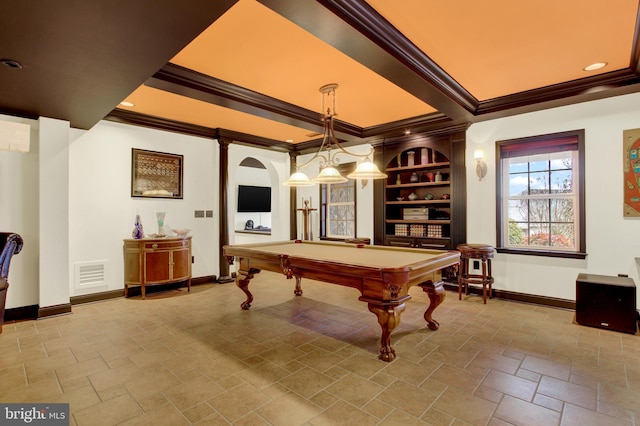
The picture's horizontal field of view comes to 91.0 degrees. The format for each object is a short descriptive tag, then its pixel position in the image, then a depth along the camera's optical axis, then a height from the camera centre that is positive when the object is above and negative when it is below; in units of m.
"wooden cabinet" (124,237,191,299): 4.55 -0.69
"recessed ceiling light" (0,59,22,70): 2.41 +1.19
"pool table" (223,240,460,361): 2.61 -0.51
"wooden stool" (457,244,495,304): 4.24 -0.78
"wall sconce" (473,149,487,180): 4.60 +0.70
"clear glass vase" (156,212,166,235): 4.90 -0.09
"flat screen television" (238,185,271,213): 9.12 +0.45
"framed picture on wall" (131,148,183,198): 4.80 +0.64
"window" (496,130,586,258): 4.05 +0.24
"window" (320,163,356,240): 6.51 +0.10
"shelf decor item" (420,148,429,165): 5.42 +0.99
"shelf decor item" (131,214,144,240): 4.65 -0.24
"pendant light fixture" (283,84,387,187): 3.61 +0.48
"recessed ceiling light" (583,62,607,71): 3.09 +1.47
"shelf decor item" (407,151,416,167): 5.52 +0.96
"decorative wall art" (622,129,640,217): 3.55 +0.47
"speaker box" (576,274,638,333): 3.19 -0.94
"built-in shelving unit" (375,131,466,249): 4.89 +0.36
